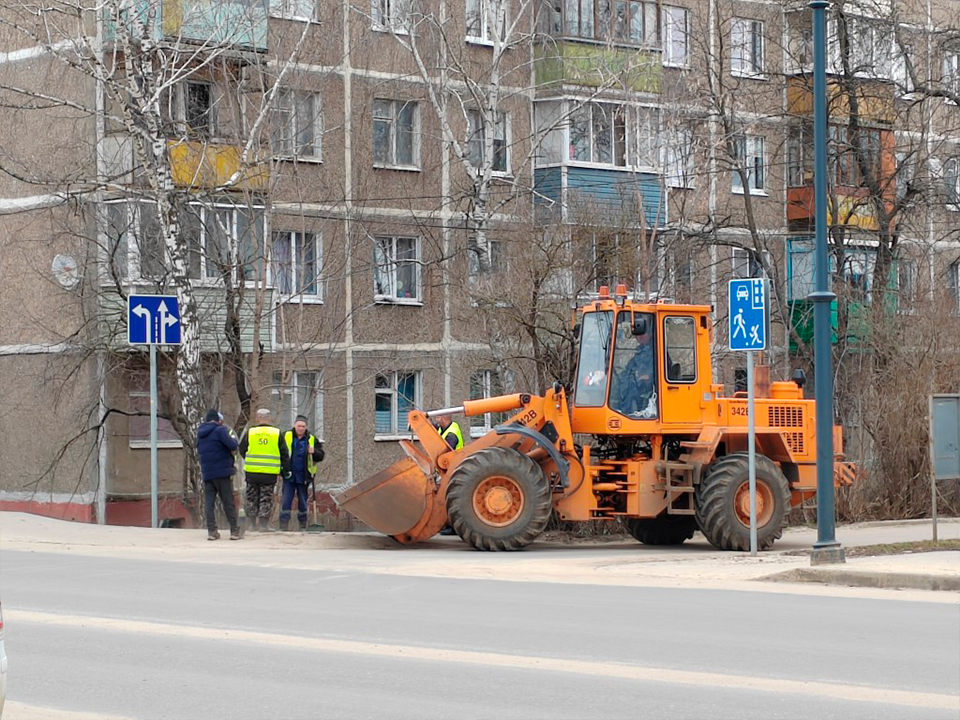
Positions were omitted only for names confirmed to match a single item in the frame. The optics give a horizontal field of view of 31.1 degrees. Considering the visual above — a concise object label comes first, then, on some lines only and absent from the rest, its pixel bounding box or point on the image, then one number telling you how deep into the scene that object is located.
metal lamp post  18.30
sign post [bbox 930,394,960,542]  20.78
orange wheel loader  21.52
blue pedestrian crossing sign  19.64
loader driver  22.05
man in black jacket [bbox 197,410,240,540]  22.97
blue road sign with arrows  23.94
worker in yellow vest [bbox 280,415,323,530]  26.48
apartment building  28.84
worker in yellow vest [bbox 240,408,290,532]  25.88
